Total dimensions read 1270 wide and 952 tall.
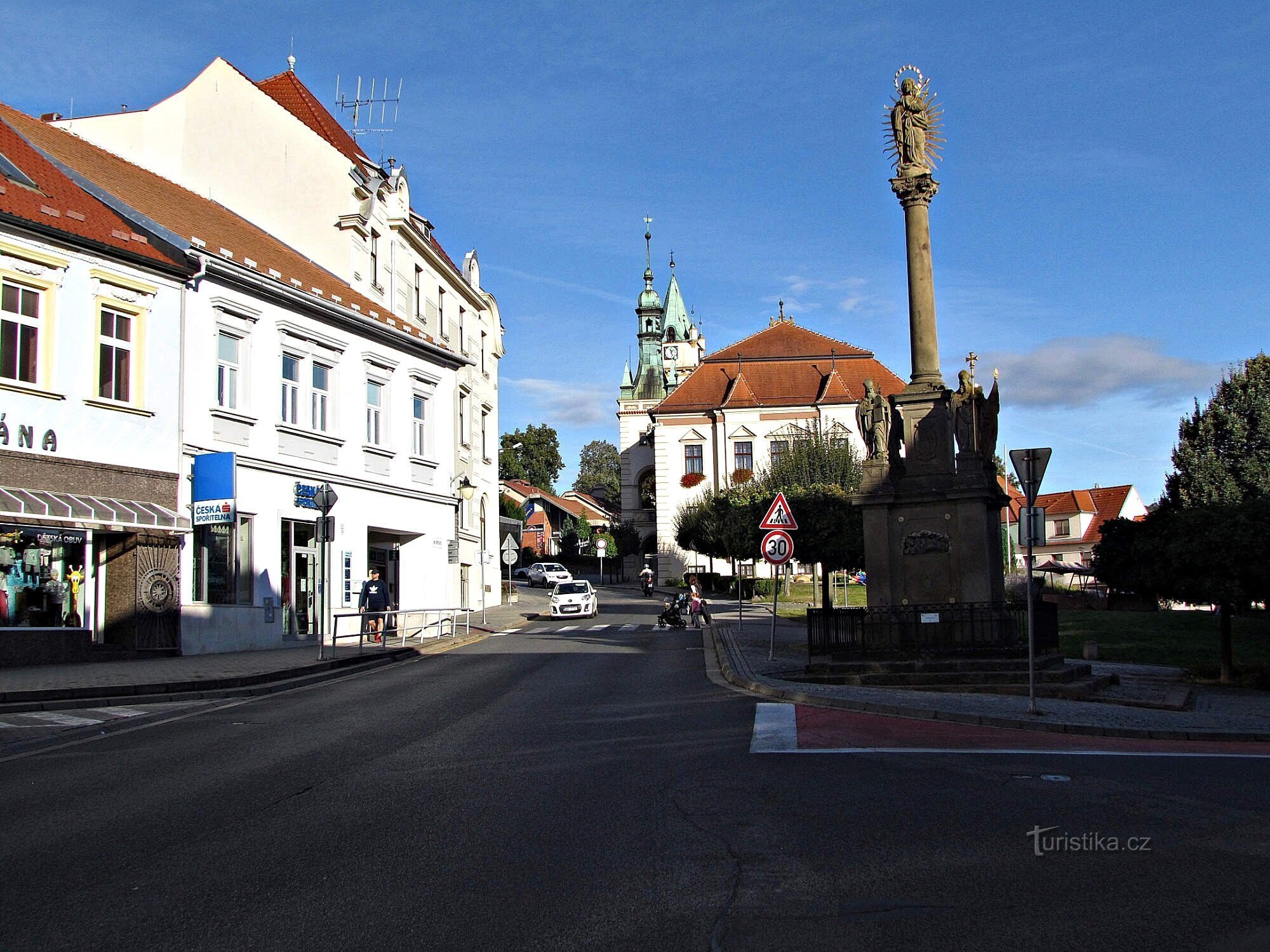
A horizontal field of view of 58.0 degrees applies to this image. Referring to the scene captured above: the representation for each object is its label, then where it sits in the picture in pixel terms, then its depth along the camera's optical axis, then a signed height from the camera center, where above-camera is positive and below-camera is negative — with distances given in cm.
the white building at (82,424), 1958 +277
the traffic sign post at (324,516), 2191 +110
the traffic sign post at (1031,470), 1338 +106
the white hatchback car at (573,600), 4050 -115
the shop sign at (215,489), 2256 +171
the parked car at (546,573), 7512 -32
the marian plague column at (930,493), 1716 +106
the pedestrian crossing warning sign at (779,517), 2188 +91
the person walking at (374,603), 2502 -69
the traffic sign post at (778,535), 2152 +56
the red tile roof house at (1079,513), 8756 +356
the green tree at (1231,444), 4512 +453
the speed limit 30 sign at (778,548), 2147 +32
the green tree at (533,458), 11312 +1116
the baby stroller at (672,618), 3416 -152
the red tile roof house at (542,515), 10738 +536
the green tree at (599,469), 14525 +1287
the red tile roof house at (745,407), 7306 +1021
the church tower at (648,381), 9150 +1732
